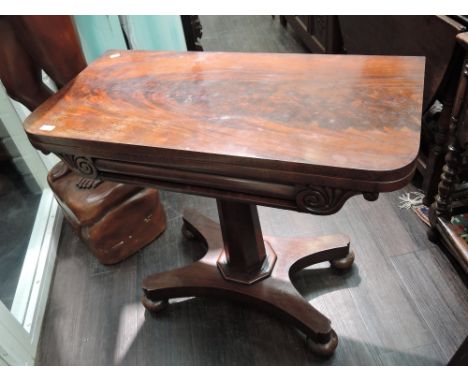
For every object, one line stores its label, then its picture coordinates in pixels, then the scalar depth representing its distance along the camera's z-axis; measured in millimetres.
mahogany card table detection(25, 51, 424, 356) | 625
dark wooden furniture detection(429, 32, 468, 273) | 1038
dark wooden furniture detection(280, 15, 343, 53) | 2021
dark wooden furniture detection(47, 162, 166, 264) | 1291
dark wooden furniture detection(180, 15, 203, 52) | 1681
